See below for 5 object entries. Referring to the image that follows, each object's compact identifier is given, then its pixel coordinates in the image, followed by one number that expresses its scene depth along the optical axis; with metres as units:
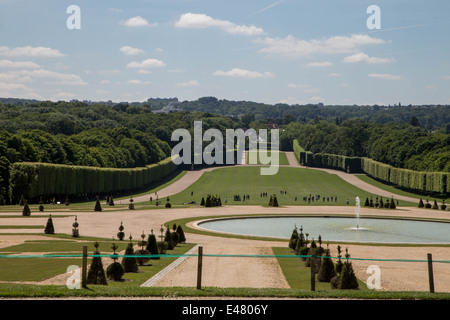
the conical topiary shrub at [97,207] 63.09
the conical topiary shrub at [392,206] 75.78
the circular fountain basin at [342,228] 46.44
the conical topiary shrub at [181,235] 39.56
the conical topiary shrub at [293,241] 37.19
